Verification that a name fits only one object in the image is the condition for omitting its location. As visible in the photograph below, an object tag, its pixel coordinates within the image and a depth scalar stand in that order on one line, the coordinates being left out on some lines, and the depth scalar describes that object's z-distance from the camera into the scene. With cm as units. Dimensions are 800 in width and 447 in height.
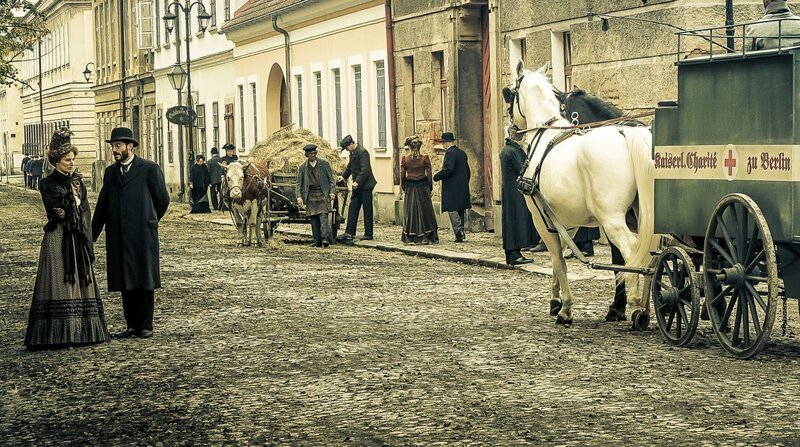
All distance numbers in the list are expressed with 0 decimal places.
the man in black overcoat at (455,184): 2544
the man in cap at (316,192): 2612
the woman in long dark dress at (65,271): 1270
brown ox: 2653
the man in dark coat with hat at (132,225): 1327
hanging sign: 4253
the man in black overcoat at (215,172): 4122
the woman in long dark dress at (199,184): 4175
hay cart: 2712
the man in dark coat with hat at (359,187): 2716
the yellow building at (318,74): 3378
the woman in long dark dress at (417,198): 2545
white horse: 1237
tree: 5003
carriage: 1019
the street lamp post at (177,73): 4330
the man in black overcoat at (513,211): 1989
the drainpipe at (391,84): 3234
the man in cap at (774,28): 1063
